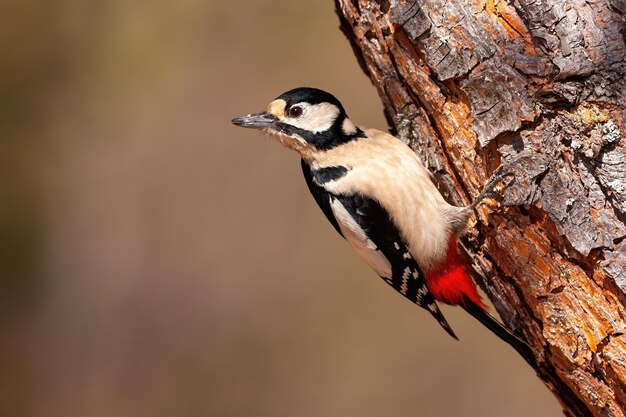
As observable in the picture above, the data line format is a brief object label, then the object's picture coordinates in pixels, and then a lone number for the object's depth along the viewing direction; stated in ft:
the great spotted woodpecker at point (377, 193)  22.35
